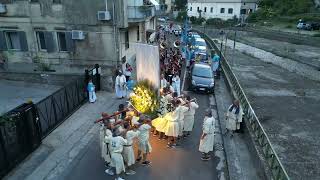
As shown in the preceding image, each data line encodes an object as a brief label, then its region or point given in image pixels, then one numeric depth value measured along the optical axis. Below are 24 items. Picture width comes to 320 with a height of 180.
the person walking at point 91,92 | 11.60
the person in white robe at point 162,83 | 10.91
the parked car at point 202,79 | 13.66
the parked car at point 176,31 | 36.24
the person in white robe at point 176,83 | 12.37
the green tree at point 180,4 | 71.20
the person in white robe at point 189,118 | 8.87
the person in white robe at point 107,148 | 6.80
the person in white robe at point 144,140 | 7.25
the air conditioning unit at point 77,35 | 14.00
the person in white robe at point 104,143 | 7.15
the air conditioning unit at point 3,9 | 14.15
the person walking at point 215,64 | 16.70
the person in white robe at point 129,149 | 6.89
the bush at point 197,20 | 53.12
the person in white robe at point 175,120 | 8.38
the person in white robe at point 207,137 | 7.64
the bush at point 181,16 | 57.63
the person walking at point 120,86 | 12.27
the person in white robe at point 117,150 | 6.60
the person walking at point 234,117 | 8.90
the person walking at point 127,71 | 14.00
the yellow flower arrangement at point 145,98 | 9.85
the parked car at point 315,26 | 36.88
